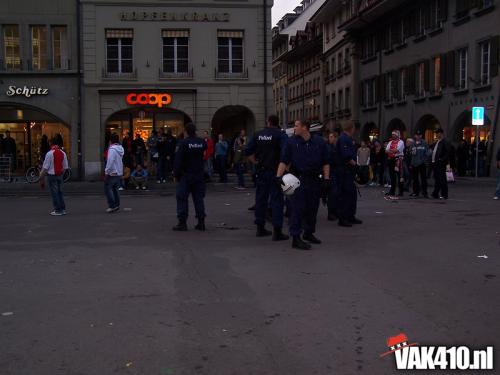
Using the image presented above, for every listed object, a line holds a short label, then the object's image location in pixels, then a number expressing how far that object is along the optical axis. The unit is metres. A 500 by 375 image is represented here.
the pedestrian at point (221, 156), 23.81
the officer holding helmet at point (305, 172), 9.04
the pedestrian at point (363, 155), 20.44
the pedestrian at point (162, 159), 24.06
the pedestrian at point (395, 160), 17.84
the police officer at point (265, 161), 10.27
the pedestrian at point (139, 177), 21.89
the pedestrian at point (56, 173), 14.16
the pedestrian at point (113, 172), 14.30
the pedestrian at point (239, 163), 22.02
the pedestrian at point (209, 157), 22.77
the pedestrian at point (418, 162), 17.64
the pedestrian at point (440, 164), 17.36
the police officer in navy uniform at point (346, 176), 11.67
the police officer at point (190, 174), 11.30
